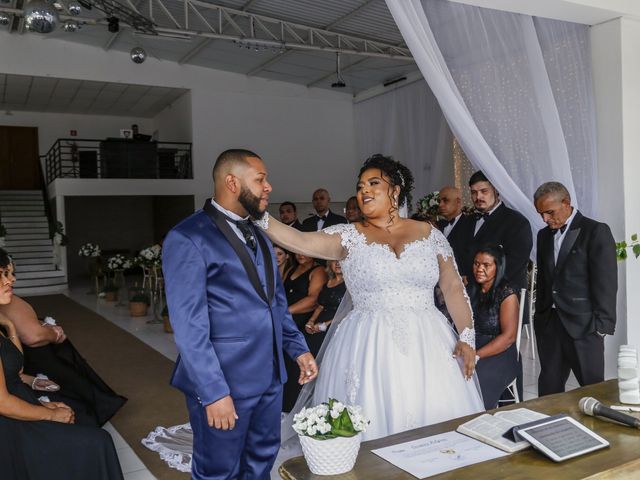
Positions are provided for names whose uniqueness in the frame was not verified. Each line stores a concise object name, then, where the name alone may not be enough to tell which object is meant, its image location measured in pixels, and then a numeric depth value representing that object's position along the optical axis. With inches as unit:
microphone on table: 81.7
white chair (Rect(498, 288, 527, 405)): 145.4
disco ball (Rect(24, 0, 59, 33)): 245.8
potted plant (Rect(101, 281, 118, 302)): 487.5
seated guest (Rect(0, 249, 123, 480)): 104.3
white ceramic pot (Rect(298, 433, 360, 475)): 70.5
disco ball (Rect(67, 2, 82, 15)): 320.4
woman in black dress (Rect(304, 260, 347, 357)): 176.6
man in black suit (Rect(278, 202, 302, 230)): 325.4
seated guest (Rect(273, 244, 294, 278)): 195.8
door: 714.2
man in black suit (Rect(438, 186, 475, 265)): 178.4
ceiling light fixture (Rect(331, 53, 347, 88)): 462.4
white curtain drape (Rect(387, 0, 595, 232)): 147.0
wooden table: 69.3
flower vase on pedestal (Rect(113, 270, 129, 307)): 465.0
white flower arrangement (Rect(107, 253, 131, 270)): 470.6
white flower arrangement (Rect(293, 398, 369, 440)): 72.0
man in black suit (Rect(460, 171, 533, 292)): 162.7
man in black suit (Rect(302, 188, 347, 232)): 315.0
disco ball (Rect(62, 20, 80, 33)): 343.0
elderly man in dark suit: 136.4
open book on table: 76.0
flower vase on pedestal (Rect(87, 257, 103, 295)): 534.6
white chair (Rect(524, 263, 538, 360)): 256.9
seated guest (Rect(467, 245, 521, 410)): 139.5
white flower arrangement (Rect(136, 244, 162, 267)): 386.3
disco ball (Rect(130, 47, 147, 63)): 382.3
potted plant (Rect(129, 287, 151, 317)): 401.1
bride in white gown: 106.2
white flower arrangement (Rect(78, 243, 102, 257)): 534.0
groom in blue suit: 84.7
